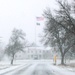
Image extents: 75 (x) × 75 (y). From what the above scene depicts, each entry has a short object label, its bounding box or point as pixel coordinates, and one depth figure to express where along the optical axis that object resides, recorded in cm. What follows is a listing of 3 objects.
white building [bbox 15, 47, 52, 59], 17192
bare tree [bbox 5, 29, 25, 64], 7440
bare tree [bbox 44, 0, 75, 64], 3762
